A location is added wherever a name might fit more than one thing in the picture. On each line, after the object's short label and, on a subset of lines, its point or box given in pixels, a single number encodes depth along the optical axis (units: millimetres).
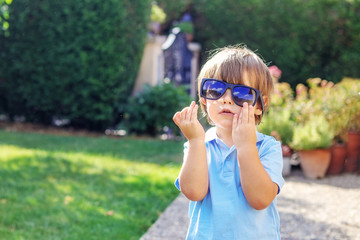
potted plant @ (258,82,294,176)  5512
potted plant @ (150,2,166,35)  9952
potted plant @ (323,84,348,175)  5520
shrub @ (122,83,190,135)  8039
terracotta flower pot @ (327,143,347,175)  5489
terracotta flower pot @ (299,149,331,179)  5346
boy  1647
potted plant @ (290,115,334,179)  5293
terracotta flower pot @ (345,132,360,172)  5471
